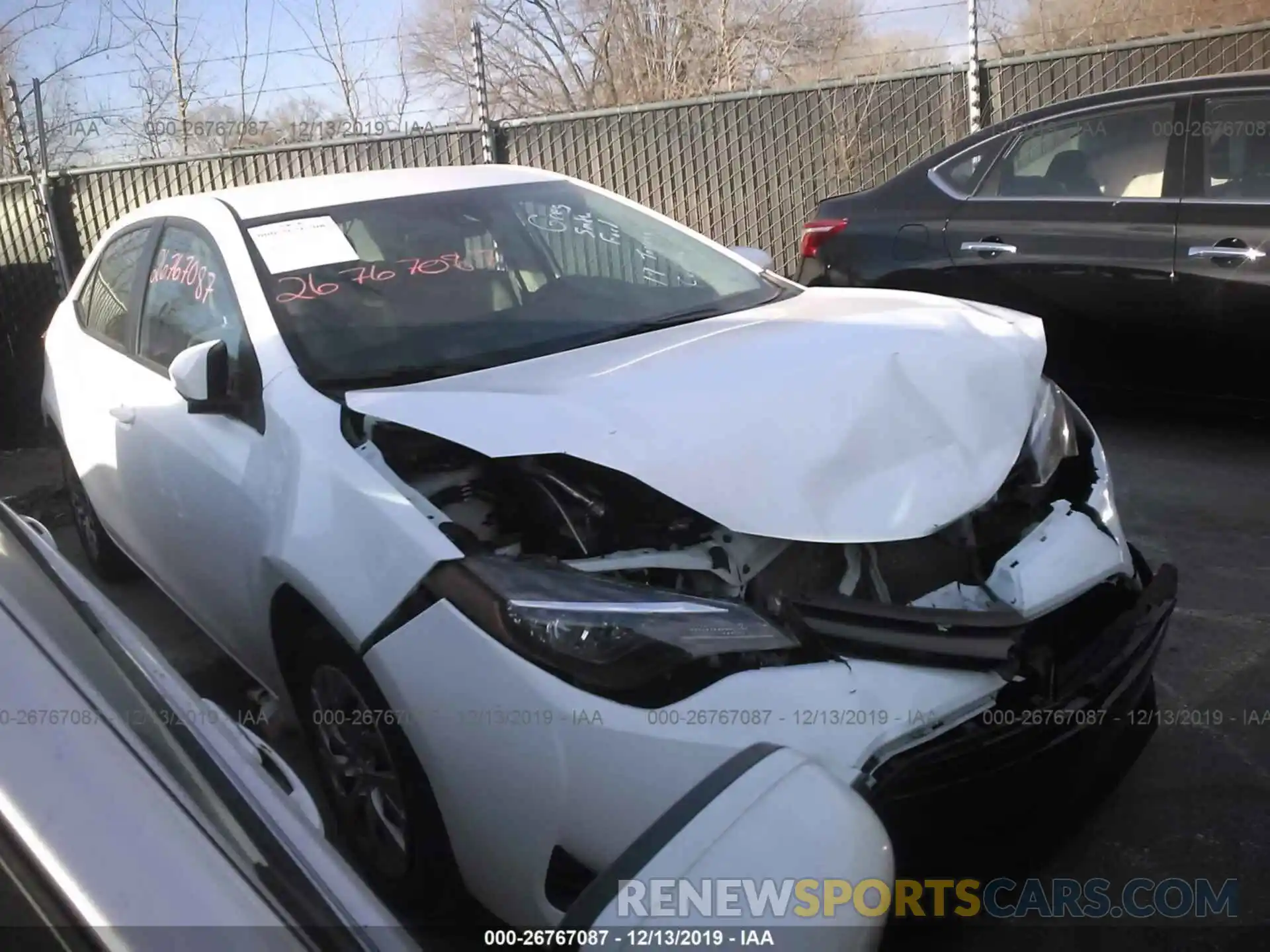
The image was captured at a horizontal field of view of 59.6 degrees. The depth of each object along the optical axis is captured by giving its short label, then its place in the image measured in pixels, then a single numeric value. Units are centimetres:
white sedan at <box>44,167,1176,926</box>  182
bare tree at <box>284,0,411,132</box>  1192
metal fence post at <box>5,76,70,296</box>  903
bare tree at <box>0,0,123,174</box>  919
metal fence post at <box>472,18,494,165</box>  802
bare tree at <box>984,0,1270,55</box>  1373
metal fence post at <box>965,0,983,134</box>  705
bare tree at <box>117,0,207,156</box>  1060
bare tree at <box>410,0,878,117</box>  1445
